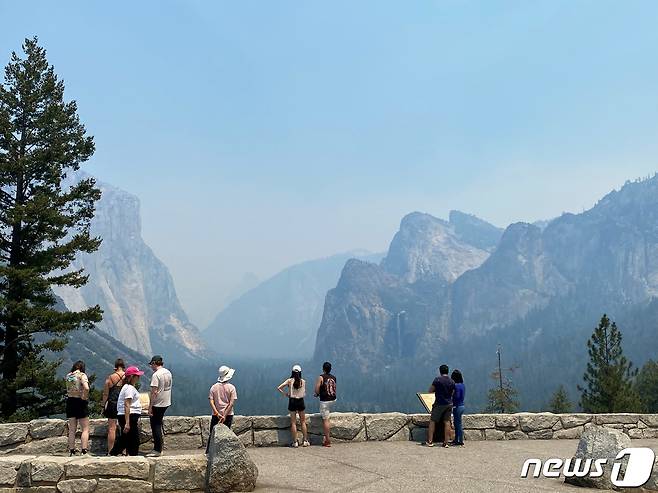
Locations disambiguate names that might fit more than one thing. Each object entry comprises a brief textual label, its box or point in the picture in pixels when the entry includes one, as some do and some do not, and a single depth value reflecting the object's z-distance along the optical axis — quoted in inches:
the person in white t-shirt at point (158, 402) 402.6
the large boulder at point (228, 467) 315.3
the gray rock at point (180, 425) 459.8
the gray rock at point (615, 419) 563.8
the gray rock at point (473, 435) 520.4
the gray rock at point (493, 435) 523.8
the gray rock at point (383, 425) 496.7
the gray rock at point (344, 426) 483.5
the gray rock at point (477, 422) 523.5
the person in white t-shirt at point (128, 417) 401.7
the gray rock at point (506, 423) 529.3
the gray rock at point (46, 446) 445.1
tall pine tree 863.1
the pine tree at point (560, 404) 2373.3
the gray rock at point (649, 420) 574.2
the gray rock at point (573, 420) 547.5
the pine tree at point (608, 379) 1736.0
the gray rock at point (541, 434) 537.3
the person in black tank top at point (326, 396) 463.8
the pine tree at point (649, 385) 2418.8
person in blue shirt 482.0
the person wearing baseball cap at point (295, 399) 456.4
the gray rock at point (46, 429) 455.5
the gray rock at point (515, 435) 529.3
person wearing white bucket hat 411.2
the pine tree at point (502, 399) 2628.0
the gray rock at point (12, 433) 444.8
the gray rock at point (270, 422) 474.6
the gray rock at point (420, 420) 506.6
